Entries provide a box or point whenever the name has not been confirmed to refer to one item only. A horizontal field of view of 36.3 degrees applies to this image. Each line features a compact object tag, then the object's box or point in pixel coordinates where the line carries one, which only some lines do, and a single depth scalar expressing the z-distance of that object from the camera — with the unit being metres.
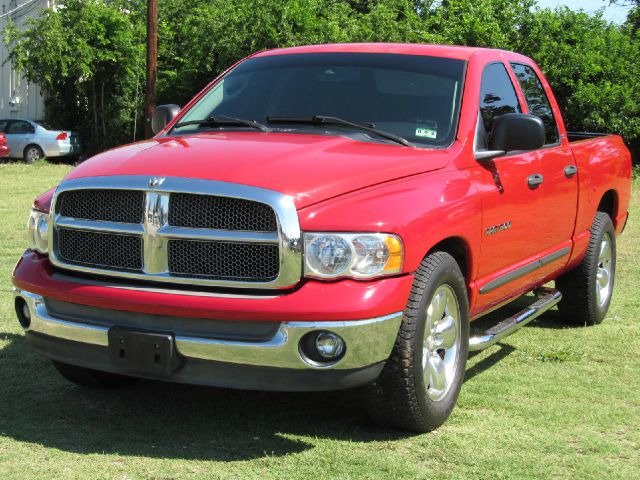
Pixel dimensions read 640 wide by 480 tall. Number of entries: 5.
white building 34.25
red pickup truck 4.04
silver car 27.70
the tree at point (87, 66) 29.45
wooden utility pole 24.47
